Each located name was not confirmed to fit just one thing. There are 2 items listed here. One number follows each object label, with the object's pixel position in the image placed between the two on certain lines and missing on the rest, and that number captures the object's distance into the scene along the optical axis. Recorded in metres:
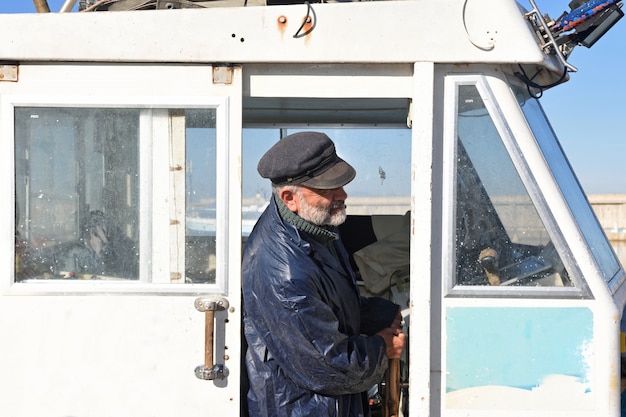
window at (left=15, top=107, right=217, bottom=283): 2.48
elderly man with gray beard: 2.26
